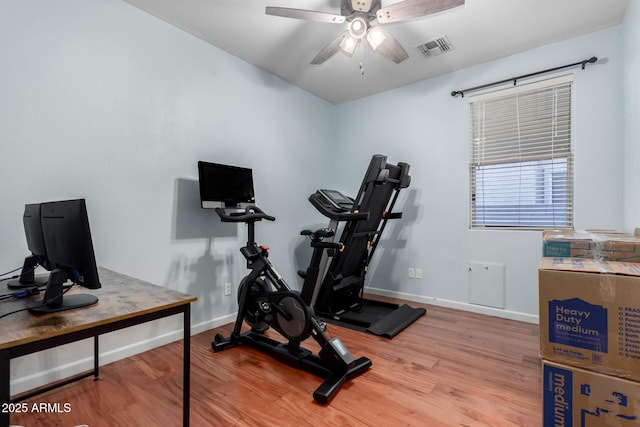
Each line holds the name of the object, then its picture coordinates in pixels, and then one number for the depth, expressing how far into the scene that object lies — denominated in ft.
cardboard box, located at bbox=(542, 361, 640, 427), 3.56
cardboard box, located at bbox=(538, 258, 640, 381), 3.53
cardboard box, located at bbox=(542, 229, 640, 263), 4.62
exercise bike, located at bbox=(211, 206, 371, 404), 6.78
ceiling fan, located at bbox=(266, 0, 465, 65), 6.86
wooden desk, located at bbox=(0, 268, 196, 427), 3.33
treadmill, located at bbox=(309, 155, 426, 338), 9.34
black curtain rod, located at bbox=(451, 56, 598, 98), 9.27
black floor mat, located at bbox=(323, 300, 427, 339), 9.49
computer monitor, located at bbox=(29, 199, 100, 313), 3.97
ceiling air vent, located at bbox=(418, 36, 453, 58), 9.72
